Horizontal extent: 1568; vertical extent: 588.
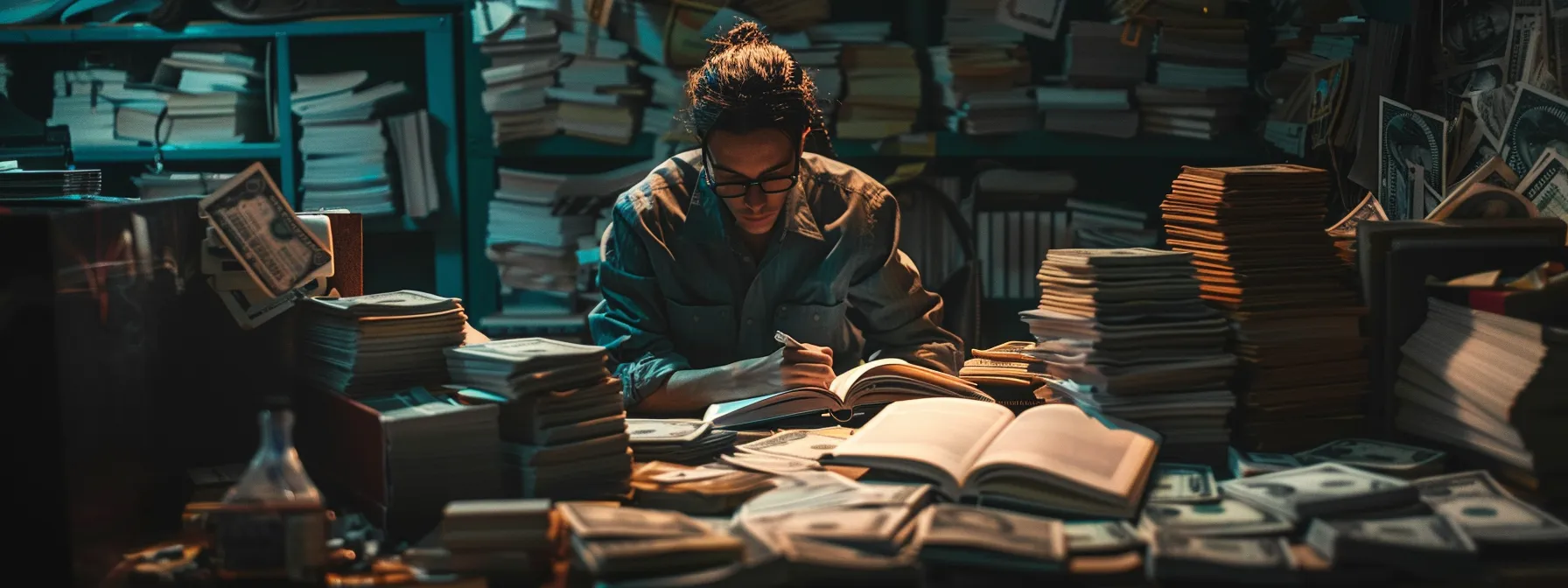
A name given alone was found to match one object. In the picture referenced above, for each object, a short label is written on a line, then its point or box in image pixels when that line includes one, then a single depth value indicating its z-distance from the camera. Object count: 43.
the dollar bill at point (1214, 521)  1.54
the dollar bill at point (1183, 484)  1.68
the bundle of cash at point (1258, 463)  1.84
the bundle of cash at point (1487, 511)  1.51
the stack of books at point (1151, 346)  1.92
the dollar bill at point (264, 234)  1.83
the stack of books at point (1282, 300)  1.99
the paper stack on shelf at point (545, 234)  4.18
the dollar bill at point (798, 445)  1.96
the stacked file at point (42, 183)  2.04
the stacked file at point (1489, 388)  1.69
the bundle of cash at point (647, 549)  1.41
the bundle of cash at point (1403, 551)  1.44
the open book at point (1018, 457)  1.63
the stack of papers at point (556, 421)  1.73
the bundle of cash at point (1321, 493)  1.57
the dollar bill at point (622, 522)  1.47
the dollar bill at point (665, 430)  1.96
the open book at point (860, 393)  2.20
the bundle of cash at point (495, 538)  1.46
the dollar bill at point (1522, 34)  2.52
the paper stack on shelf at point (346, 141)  4.23
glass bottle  1.44
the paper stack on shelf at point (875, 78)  4.00
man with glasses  2.61
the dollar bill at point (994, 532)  1.43
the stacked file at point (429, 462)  1.65
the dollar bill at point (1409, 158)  2.78
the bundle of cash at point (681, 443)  1.95
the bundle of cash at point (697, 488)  1.70
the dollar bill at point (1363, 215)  2.43
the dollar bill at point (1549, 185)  2.35
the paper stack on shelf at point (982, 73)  3.98
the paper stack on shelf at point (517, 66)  4.07
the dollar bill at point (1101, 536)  1.47
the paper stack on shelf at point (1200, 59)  3.95
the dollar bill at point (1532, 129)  2.38
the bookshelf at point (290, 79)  4.18
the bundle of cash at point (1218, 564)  1.42
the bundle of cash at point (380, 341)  1.84
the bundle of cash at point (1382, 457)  1.81
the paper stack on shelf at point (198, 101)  4.27
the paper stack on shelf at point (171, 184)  4.35
